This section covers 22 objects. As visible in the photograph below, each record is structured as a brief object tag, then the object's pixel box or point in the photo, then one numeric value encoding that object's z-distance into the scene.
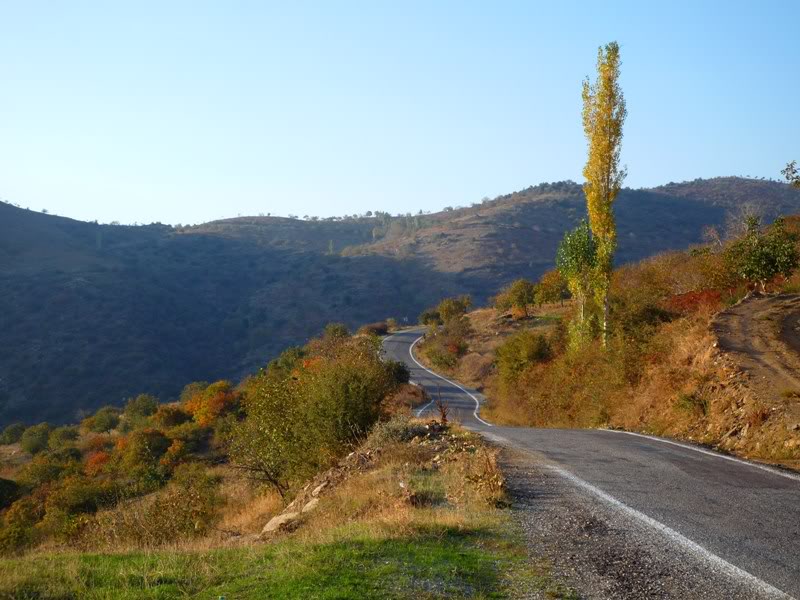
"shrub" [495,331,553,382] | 34.00
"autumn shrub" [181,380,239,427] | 43.13
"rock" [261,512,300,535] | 10.95
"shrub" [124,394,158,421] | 49.97
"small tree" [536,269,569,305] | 65.19
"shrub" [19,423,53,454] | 45.84
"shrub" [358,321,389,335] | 73.61
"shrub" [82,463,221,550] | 13.52
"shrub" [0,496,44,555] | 22.75
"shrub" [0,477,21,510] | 32.19
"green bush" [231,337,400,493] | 18.45
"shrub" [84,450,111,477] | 36.06
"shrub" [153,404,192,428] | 45.84
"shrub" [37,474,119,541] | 25.06
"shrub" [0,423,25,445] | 51.28
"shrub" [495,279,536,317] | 65.62
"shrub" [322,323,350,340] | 54.64
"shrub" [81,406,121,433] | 51.38
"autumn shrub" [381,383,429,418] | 35.12
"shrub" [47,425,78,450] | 44.32
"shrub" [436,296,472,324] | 70.81
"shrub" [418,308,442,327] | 79.09
